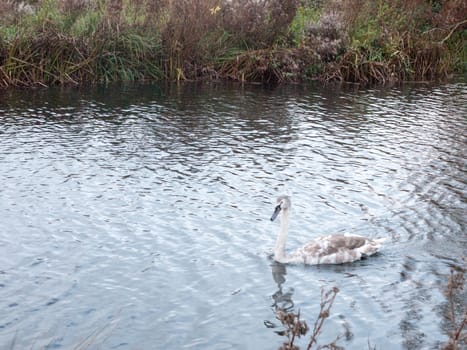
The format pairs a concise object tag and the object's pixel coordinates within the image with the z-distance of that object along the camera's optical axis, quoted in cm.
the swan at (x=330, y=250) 1147
